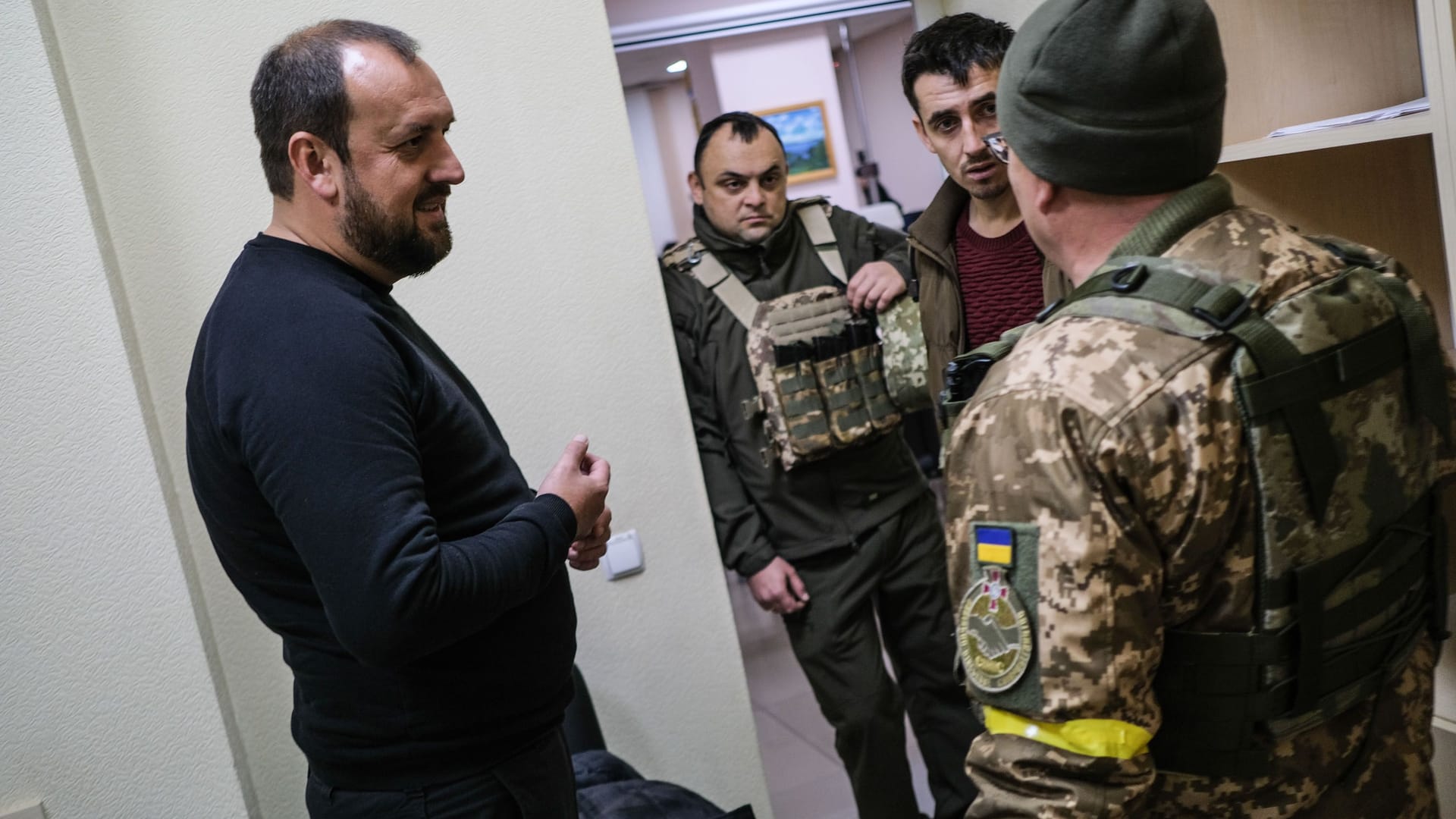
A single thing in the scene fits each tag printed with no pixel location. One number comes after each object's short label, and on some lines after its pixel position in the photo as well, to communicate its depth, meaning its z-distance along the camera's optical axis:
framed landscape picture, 5.19
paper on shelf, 1.41
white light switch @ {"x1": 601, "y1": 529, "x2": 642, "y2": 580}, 2.24
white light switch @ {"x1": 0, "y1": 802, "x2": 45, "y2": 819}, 1.77
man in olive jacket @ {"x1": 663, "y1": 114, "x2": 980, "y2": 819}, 2.34
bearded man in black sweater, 1.05
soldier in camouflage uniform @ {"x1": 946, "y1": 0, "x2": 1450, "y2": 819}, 0.92
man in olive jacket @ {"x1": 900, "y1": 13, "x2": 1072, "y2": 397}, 1.94
